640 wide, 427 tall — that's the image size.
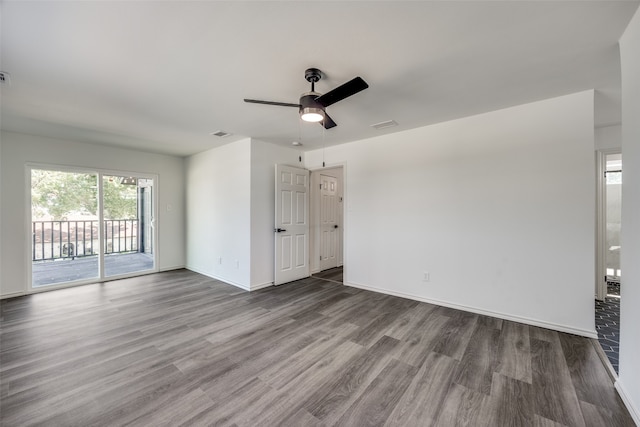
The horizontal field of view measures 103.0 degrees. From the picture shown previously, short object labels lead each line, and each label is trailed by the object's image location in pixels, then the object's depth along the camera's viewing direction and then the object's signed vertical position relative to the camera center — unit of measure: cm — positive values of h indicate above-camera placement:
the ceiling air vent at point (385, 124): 354 +125
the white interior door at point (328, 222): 566 -23
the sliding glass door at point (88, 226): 429 -25
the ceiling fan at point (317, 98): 190 +92
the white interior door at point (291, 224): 464 -24
